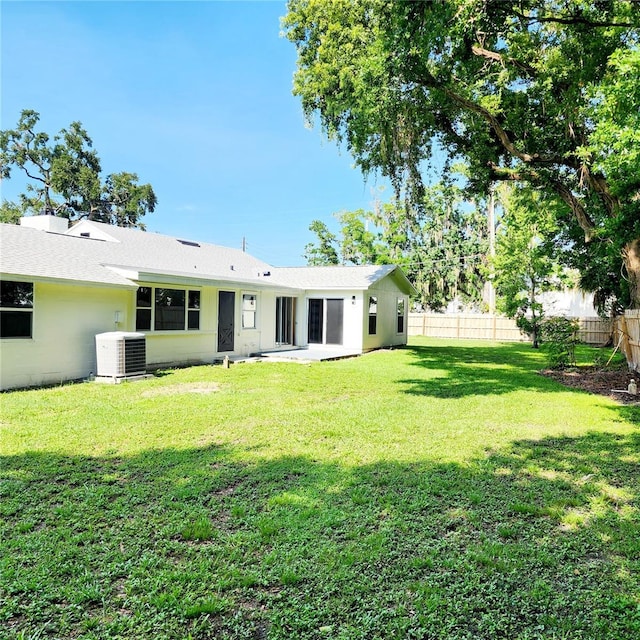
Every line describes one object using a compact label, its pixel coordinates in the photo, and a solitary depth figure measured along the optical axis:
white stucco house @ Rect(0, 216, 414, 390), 9.14
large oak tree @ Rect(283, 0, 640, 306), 7.47
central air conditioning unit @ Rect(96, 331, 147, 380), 9.73
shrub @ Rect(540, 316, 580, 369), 13.07
